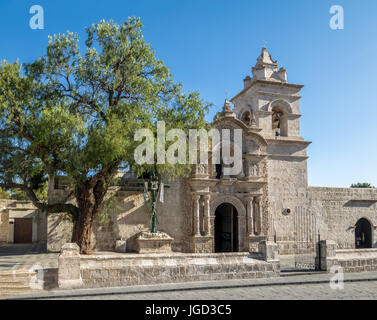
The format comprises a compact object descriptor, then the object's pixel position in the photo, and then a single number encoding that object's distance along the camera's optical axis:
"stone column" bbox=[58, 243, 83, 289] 8.99
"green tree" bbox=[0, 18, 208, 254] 12.23
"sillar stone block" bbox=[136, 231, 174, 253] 15.67
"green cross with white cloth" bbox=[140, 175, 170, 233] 15.56
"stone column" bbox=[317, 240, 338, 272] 12.22
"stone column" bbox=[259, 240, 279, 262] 11.05
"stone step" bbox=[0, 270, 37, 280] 9.45
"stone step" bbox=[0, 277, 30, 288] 9.15
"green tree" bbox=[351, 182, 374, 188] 42.28
